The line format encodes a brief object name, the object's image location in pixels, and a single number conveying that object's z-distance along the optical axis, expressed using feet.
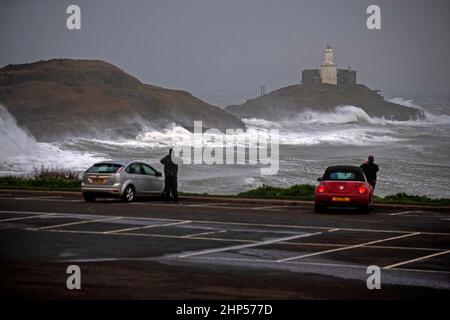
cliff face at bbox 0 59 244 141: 432.25
